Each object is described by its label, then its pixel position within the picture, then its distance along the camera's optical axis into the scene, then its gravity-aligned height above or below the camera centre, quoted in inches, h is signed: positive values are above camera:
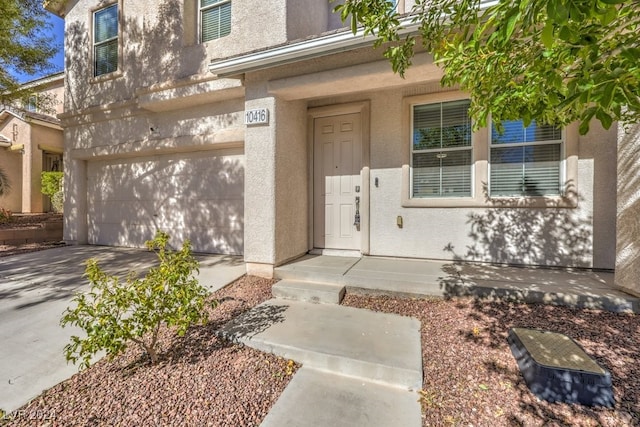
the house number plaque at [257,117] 174.1 +57.5
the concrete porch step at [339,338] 91.9 -51.1
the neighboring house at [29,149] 461.7 +102.3
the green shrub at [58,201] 446.3 +11.2
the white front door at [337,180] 208.7 +20.8
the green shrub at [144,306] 88.4 -33.8
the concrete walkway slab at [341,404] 74.8 -57.4
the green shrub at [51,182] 458.9 +42.9
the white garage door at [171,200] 239.8 +7.3
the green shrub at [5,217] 348.2 -11.4
